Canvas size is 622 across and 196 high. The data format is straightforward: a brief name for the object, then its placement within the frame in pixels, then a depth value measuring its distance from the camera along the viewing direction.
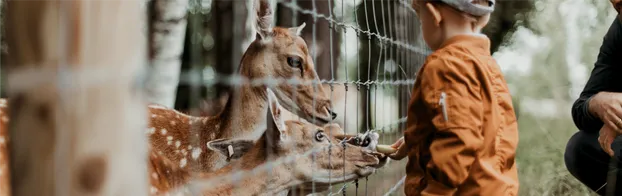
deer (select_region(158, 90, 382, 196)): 2.70
